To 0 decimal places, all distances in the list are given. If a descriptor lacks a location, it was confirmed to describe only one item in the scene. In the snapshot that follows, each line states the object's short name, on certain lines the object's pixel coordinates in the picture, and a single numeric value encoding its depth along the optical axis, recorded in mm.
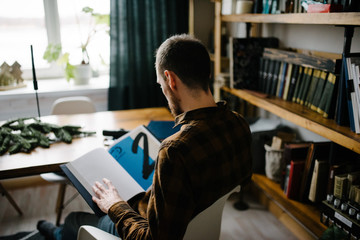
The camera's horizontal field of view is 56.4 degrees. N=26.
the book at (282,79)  2051
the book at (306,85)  1852
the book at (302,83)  1884
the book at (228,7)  2299
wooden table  1539
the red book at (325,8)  1489
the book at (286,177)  2018
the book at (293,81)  1962
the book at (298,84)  1928
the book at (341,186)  1618
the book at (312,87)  1790
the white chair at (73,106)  2418
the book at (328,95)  1653
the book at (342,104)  1524
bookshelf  1438
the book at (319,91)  1736
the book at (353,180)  1592
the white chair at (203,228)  1035
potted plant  2973
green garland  1693
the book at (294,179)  1938
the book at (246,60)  2281
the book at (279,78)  2076
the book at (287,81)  2004
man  927
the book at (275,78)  2118
